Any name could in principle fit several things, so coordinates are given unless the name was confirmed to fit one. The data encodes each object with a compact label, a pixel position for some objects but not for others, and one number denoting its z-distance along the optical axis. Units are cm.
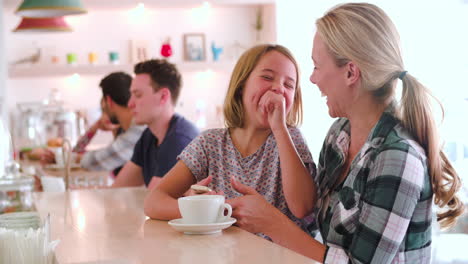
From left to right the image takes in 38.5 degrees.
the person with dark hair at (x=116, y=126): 397
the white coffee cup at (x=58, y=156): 454
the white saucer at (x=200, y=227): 141
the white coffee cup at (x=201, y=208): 142
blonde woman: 139
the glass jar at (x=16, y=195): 215
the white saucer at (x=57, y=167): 447
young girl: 182
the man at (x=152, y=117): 311
